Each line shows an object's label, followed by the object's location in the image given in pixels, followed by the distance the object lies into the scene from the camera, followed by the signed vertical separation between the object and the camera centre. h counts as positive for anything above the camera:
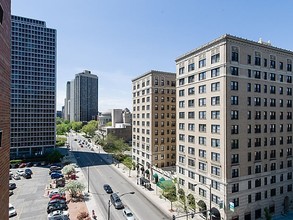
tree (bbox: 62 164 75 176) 59.91 -15.73
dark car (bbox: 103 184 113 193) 49.95 -17.72
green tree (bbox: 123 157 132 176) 66.64 -15.46
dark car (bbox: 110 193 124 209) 41.78 -17.66
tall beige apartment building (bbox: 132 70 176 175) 62.00 -1.54
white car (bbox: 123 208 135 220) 37.01 -17.94
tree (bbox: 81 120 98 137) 150.94 -10.48
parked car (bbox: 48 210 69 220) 35.19 -17.16
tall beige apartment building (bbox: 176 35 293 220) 36.66 -2.44
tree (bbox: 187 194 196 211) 40.00 -16.92
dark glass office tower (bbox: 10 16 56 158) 87.25 +11.88
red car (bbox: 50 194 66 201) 44.14 -17.35
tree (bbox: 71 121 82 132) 194.66 -10.38
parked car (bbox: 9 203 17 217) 36.93 -17.15
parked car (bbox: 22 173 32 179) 61.72 -18.00
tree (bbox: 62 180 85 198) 45.66 -15.91
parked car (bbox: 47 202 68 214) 39.12 -17.43
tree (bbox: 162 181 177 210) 41.35 -15.74
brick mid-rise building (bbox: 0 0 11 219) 11.31 +0.77
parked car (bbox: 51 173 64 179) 61.88 -18.00
